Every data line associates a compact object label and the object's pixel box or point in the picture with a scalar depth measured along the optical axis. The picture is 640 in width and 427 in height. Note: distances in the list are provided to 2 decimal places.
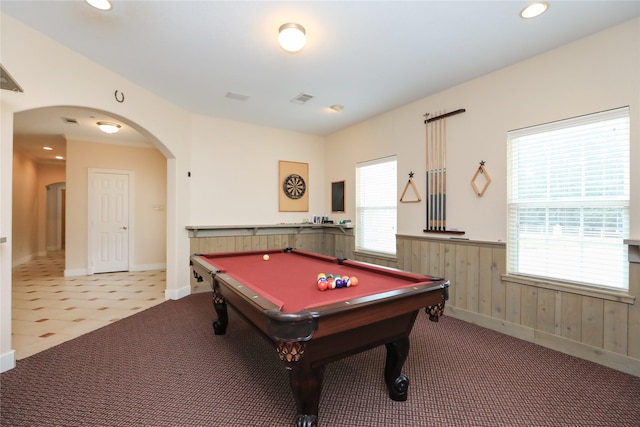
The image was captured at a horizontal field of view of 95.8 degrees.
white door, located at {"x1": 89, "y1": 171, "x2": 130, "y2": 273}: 5.80
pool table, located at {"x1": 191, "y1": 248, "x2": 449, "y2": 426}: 1.34
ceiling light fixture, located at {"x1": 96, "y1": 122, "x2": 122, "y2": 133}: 4.67
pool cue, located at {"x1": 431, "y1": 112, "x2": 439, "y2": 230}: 3.61
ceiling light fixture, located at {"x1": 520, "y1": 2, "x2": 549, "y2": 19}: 2.04
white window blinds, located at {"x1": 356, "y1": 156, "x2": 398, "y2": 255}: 4.32
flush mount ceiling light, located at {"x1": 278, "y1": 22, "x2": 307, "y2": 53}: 2.19
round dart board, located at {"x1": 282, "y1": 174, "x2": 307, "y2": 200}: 5.23
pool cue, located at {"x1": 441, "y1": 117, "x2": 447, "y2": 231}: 3.51
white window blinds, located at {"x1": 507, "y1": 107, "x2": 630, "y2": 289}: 2.31
